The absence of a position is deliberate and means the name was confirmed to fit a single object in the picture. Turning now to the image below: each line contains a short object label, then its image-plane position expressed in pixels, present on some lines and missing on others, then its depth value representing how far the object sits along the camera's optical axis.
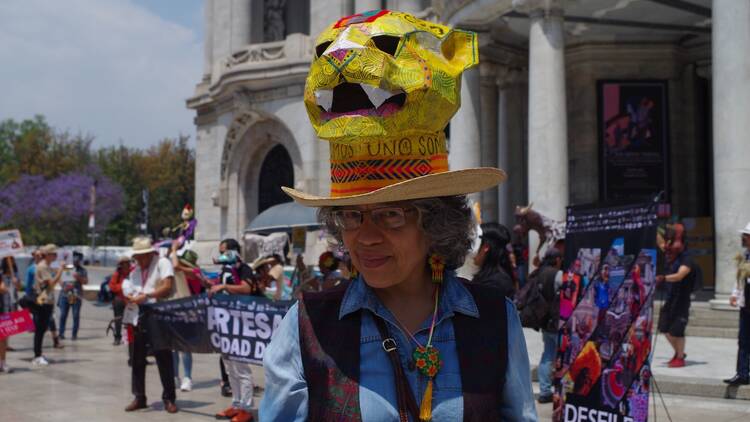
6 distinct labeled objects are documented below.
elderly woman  2.20
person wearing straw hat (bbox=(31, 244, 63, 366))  12.75
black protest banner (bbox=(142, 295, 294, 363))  8.04
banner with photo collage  5.71
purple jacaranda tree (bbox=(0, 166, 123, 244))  51.75
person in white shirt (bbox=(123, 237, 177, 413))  8.75
